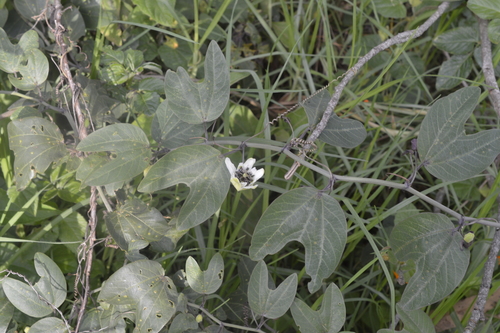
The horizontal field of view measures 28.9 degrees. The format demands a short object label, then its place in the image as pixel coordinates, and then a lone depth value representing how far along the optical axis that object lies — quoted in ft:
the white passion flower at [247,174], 2.48
